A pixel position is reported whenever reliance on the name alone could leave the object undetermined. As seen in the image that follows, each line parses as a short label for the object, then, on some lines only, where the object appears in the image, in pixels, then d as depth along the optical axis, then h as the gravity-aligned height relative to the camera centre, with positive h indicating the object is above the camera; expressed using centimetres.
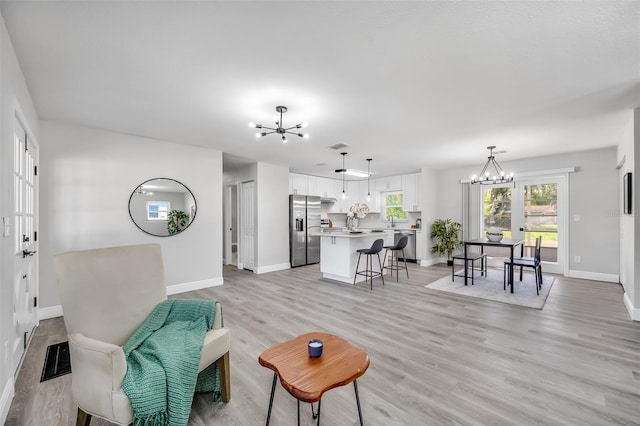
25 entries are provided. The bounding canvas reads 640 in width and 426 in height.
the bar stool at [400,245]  528 -63
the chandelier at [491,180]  496 +60
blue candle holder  159 -79
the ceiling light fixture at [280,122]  313 +109
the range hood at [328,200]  819 +37
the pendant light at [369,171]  615 +107
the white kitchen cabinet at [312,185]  779 +76
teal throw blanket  141 -84
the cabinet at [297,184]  735 +77
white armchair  137 -67
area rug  409 -130
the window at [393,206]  823 +16
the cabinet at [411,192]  753 +54
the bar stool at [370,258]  493 -91
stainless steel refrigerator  677 -43
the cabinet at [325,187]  809 +74
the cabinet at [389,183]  805 +85
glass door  580 -6
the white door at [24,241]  243 -28
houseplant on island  562 +2
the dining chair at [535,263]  445 -85
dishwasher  743 -94
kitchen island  519 -77
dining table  451 -55
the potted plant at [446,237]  692 -63
